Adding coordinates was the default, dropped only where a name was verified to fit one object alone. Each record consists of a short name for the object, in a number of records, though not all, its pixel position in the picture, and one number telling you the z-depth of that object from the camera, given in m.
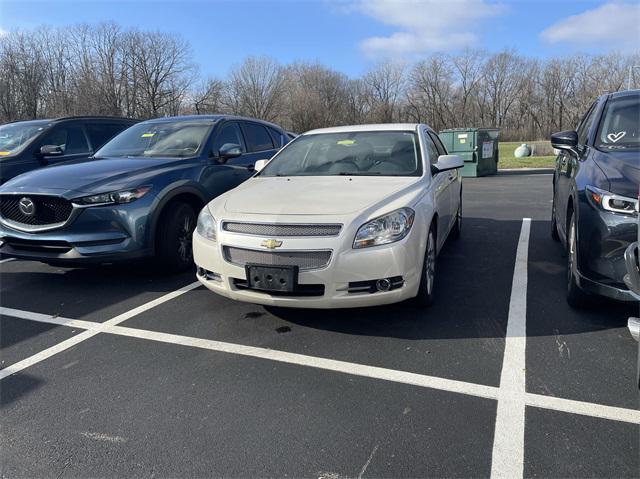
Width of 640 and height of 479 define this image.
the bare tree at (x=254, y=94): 64.50
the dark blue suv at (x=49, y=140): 6.70
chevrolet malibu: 3.16
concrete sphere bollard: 24.75
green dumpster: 15.87
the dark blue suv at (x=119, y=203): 4.38
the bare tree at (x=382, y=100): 70.06
